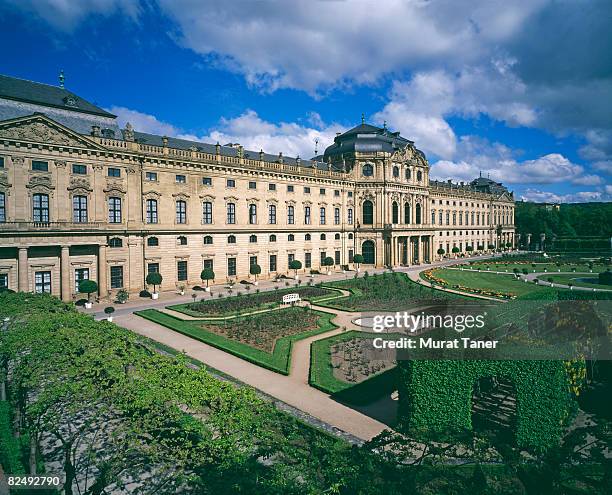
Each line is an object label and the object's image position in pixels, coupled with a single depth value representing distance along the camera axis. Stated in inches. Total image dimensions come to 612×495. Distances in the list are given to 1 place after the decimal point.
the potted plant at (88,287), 1299.2
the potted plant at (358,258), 2249.6
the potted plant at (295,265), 1956.2
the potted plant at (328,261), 2118.6
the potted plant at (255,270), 1806.1
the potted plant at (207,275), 1633.9
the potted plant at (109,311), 1128.2
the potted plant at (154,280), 1455.5
